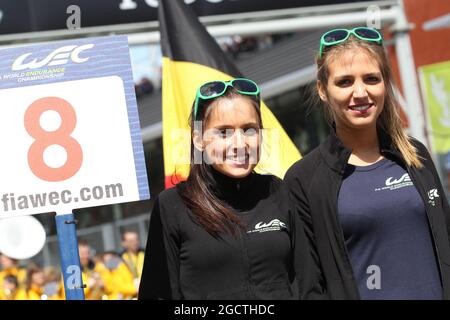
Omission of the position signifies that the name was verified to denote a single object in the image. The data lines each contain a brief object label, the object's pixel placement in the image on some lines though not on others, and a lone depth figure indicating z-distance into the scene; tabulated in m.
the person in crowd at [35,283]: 10.80
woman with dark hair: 3.01
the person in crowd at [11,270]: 11.73
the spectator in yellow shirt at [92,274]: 10.31
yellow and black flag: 5.42
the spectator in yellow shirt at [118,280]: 10.39
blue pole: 3.74
